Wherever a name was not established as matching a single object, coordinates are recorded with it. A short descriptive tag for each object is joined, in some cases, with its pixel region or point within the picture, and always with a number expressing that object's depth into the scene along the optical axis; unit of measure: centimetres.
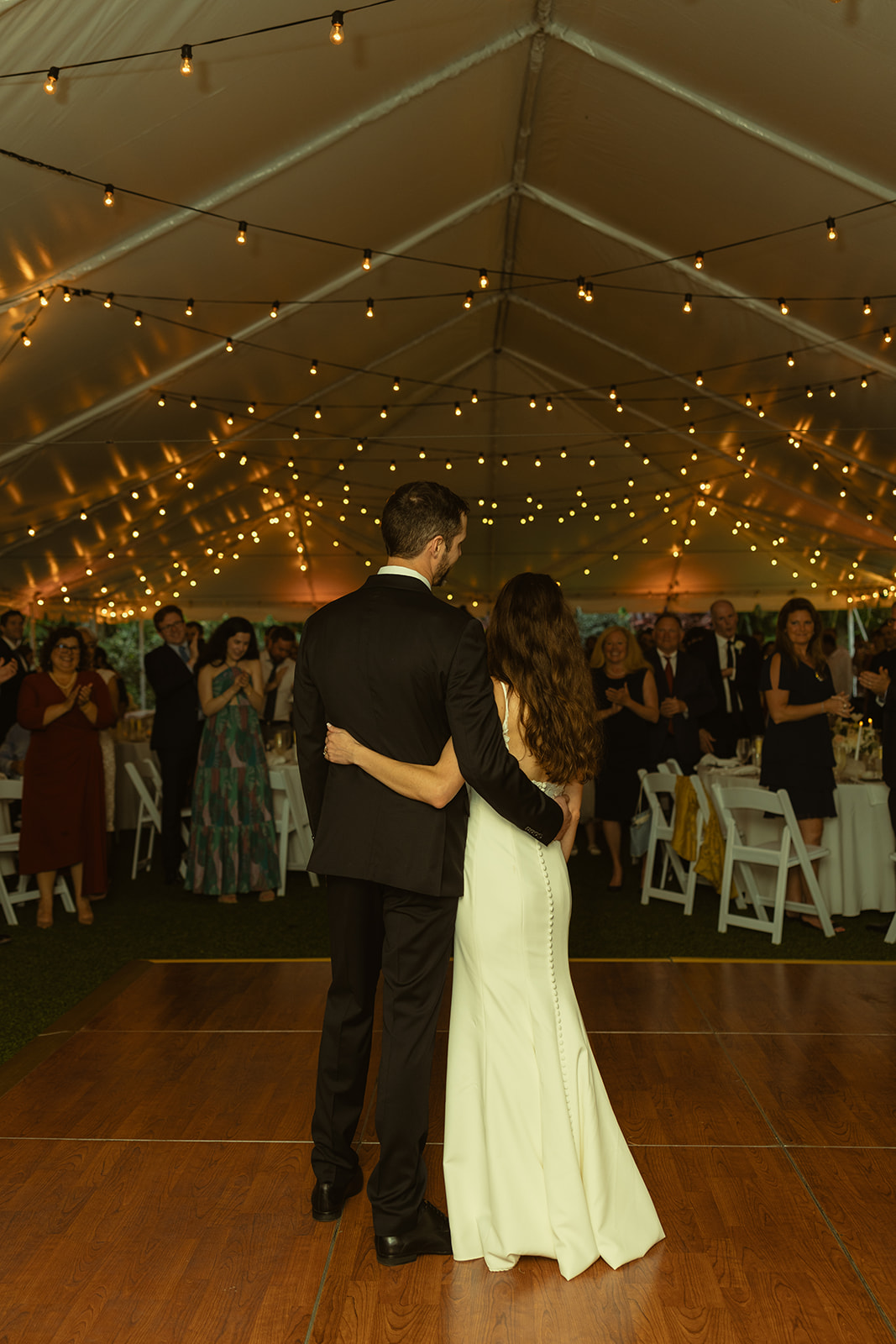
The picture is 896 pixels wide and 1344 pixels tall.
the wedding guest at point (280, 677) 732
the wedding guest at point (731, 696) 733
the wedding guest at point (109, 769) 692
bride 216
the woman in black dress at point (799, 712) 514
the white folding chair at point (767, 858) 494
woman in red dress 540
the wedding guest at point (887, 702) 509
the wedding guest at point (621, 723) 629
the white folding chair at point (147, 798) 687
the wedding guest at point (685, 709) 646
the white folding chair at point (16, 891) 551
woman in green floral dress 594
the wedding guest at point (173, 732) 666
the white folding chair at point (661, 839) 575
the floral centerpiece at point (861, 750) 575
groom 211
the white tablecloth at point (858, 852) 543
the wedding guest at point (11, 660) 654
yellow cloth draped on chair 555
